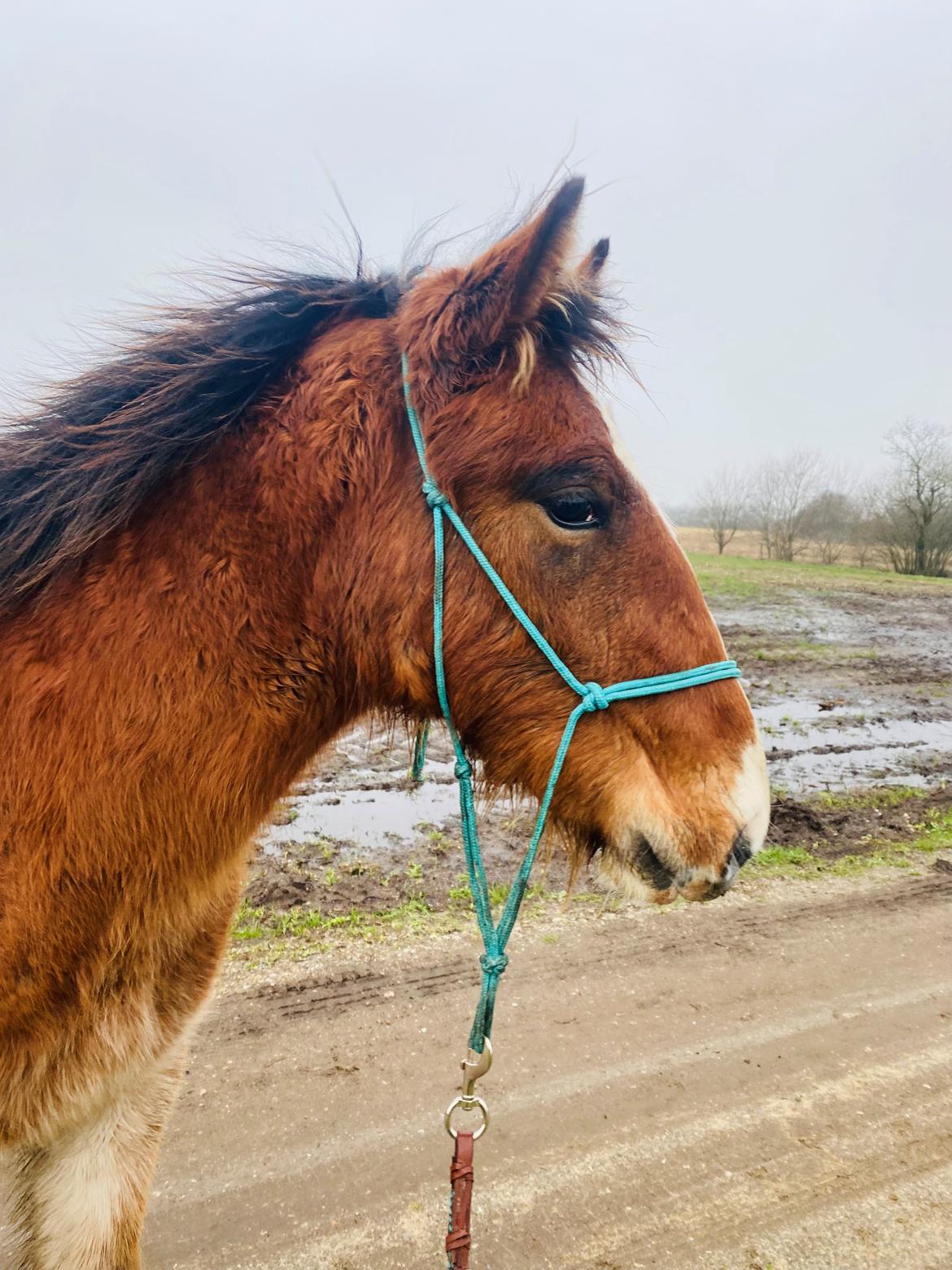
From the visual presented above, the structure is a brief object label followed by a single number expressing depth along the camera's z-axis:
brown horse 1.55
